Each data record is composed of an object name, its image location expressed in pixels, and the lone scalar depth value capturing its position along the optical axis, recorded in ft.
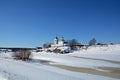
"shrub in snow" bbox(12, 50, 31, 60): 79.55
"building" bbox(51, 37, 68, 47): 227.51
